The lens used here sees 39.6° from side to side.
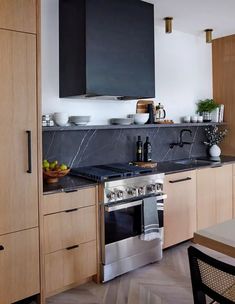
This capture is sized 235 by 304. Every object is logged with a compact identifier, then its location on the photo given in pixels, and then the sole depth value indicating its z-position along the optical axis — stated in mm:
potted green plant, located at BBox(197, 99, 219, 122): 4273
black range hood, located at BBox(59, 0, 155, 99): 2811
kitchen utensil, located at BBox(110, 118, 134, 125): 3387
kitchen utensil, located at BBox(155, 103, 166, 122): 3847
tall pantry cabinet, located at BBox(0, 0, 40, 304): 2115
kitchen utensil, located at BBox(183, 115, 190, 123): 4145
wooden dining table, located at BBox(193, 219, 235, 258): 1421
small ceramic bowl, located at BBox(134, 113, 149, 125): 3513
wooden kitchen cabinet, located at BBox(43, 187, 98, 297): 2406
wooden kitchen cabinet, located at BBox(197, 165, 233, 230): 3553
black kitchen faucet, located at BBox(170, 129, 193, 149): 4016
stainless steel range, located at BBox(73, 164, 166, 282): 2668
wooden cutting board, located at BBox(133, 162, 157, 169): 3426
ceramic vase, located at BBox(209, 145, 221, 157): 4328
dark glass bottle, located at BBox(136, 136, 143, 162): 3625
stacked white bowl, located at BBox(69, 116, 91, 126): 3057
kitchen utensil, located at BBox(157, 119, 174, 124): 3815
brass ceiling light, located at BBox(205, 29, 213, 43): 4039
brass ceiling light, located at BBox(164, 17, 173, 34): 3582
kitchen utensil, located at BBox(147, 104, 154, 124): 3674
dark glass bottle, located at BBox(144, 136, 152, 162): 3609
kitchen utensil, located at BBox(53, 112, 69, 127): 2934
